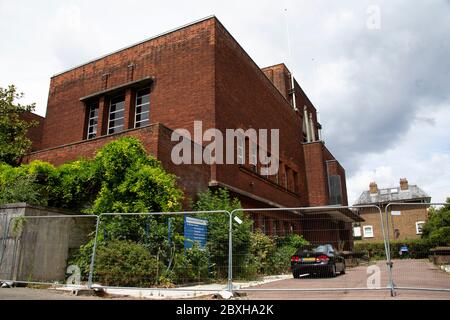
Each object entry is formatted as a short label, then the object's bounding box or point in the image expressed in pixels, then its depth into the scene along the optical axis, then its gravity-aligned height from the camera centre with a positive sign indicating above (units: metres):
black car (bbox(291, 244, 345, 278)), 11.95 -0.27
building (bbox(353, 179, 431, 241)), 46.25 +4.95
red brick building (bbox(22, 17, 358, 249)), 14.84 +7.48
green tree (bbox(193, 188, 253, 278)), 9.33 +0.62
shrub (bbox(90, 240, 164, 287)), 8.78 -0.29
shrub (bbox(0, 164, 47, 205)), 11.12 +2.06
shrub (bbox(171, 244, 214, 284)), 9.69 -0.33
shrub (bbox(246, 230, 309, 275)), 12.45 +0.03
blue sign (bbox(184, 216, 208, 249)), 10.54 +0.62
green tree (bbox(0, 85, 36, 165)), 14.91 +5.00
